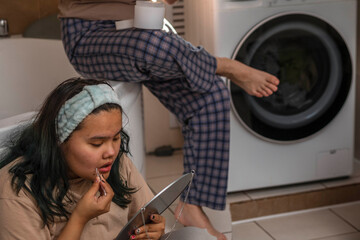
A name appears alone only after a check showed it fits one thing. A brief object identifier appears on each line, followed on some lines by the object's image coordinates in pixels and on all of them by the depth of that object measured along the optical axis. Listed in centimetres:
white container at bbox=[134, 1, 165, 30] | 170
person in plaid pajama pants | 174
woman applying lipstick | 110
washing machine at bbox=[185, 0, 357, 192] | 211
